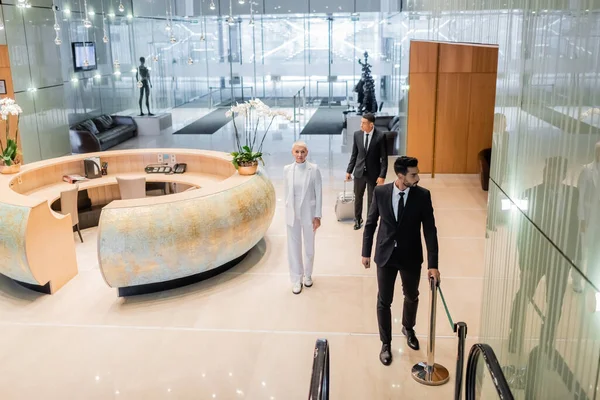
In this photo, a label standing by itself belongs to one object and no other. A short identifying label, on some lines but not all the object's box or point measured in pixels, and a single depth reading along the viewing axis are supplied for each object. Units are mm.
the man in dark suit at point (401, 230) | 4859
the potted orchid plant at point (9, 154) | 8461
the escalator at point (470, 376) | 3188
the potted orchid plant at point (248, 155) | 7839
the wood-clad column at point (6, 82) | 12719
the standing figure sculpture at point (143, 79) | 19891
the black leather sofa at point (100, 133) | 15398
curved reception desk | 6512
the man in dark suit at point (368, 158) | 8211
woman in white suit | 6504
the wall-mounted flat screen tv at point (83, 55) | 16609
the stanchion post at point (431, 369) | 4922
